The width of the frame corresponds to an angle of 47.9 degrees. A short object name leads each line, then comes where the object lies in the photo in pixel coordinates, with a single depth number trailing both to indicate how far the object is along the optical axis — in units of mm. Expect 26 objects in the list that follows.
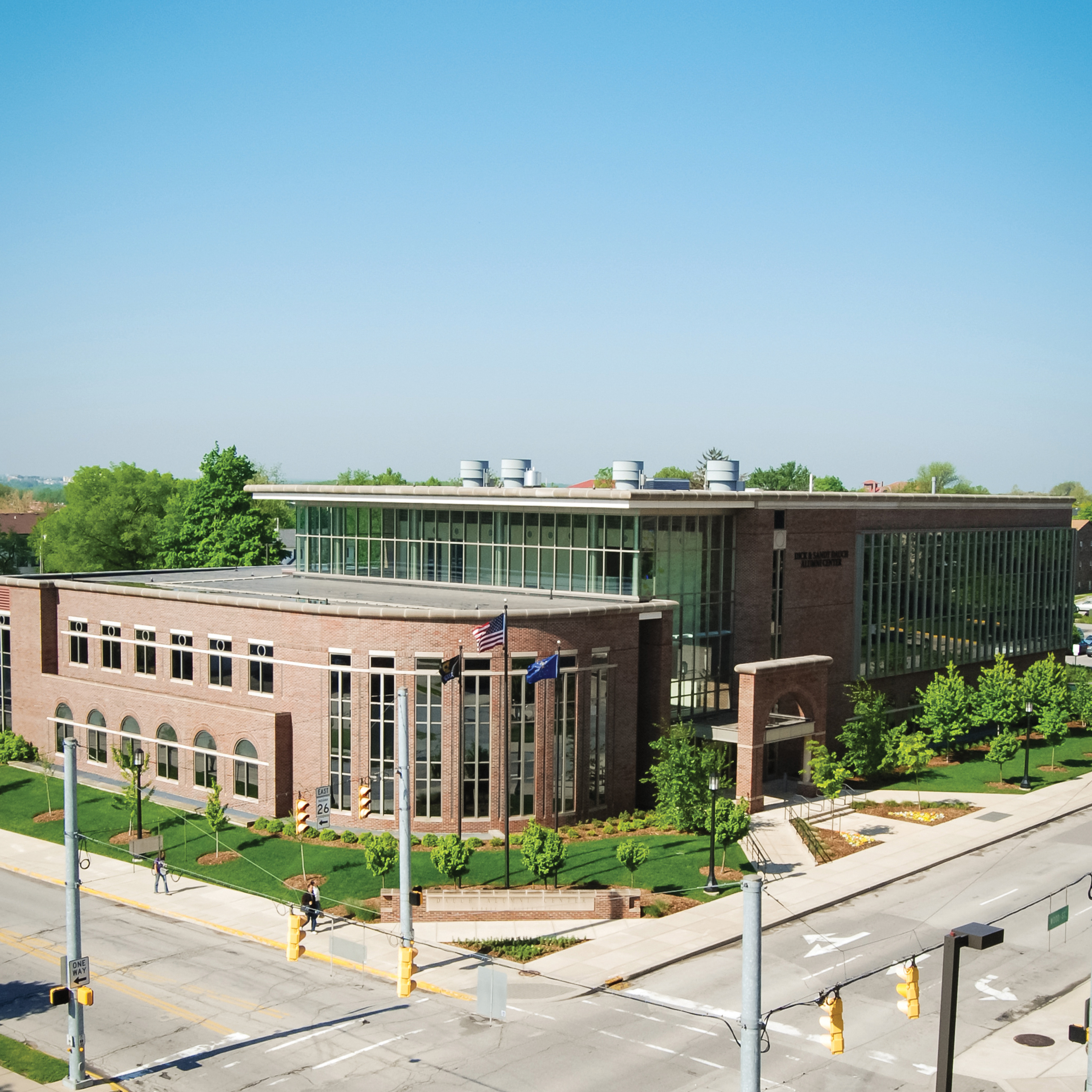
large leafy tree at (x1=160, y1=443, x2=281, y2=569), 89438
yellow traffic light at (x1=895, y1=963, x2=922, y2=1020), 20922
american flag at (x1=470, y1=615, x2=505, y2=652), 39844
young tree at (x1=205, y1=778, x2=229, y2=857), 43281
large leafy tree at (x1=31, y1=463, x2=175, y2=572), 100625
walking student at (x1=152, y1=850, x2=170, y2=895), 40031
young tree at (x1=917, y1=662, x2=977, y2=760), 56312
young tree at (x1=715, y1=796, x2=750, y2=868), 39969
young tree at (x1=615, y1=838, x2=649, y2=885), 37375
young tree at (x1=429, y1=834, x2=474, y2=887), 36938
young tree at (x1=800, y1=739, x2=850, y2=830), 46906
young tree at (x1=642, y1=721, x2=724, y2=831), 43031
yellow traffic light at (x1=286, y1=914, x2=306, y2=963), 27750
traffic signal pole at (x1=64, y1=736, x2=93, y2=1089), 25609
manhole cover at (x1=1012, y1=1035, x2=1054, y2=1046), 27172
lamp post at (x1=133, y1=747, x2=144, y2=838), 44219
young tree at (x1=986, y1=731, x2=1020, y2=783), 53812
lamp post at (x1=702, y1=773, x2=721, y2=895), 37625
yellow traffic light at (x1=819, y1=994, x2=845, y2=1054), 19797
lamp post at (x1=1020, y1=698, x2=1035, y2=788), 51438
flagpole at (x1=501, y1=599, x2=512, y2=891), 38375
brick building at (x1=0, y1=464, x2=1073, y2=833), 45062
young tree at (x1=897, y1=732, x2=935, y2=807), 51906
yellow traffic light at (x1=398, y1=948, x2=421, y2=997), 25469
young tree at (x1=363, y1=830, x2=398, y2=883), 37438
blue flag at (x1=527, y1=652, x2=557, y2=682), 41000
